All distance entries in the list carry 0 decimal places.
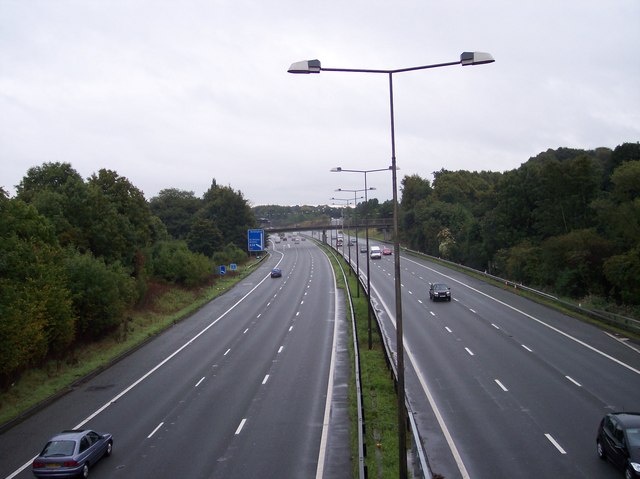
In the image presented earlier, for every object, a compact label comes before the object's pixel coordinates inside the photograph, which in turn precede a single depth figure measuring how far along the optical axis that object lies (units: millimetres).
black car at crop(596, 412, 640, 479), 13703
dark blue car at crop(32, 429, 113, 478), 15719
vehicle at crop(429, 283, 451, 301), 47406
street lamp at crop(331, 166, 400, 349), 29203
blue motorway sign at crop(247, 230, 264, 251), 85938
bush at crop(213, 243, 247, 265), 86250
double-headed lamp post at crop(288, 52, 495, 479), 13211
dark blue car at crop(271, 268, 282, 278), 75375
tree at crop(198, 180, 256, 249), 108500
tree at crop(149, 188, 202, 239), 118188
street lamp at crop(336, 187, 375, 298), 41906
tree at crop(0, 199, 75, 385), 23484
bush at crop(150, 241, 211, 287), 60156
